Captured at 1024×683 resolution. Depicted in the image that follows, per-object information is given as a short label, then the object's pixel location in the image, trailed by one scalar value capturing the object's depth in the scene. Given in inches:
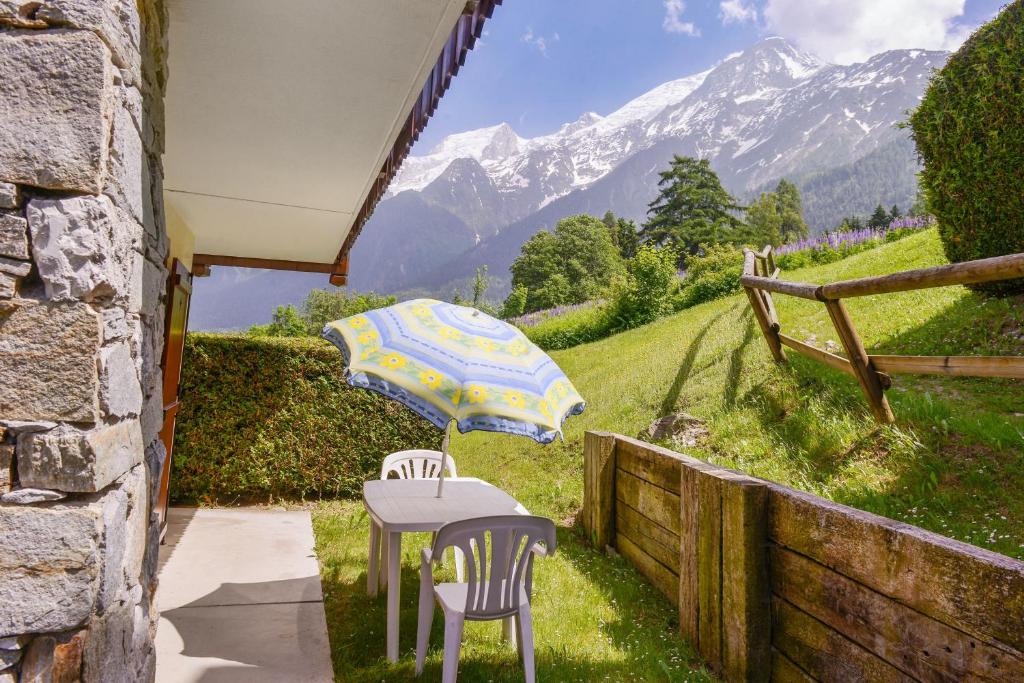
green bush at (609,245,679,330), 546.0
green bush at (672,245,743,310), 508.4
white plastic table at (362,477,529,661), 118.1
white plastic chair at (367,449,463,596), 150.6
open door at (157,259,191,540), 172.9
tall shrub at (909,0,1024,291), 178.4
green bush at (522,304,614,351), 594.5
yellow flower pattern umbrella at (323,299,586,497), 113.9
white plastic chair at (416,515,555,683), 99.0
